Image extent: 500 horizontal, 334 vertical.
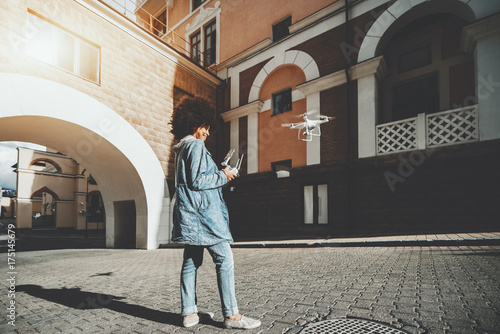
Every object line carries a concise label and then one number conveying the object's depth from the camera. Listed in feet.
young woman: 8.17
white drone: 36.42
